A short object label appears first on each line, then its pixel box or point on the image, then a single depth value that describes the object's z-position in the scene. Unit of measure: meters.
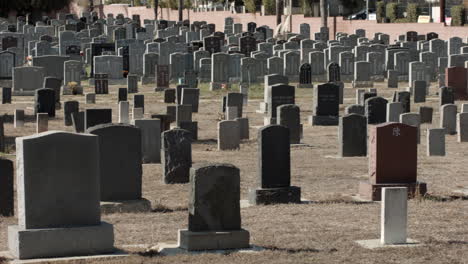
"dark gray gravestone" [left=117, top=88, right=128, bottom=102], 31.30
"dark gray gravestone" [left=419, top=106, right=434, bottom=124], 27.36
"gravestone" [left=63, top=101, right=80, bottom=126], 26.62
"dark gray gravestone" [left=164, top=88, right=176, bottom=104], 33.38
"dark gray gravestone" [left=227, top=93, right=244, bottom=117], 27.41
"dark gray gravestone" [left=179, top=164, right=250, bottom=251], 11.74
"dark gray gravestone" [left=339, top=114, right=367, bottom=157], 21.28
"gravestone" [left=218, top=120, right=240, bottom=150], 22.61
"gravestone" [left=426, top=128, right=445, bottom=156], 21.36
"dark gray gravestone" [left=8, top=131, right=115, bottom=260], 11.30
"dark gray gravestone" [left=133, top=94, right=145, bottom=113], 28.81
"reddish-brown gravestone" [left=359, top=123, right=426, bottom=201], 15.75
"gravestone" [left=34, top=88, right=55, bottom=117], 28.20
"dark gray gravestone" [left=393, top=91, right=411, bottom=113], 27.26
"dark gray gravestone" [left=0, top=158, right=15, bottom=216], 14.76
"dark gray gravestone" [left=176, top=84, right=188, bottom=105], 30.69
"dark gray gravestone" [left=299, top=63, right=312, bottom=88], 38.09
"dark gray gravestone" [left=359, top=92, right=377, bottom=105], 27.32
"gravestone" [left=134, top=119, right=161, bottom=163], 20.66
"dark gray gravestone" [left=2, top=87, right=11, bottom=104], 33.34
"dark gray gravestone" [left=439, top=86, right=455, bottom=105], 29.05
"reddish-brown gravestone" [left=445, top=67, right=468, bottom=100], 33.91
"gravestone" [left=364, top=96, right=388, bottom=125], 25.27
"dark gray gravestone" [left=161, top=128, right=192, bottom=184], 18.00
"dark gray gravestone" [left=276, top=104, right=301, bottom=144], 23.32
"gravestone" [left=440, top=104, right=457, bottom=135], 25.45
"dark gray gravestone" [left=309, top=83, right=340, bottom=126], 27.50
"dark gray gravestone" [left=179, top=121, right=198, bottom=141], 23.61
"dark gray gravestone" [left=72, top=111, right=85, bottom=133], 23.37
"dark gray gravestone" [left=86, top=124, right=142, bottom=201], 14.50
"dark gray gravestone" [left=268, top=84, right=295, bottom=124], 26.05
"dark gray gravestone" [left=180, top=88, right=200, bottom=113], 29.72
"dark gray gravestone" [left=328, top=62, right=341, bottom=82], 36.78
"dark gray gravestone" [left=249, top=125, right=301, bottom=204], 15.53
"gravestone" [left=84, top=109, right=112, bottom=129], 21.02
